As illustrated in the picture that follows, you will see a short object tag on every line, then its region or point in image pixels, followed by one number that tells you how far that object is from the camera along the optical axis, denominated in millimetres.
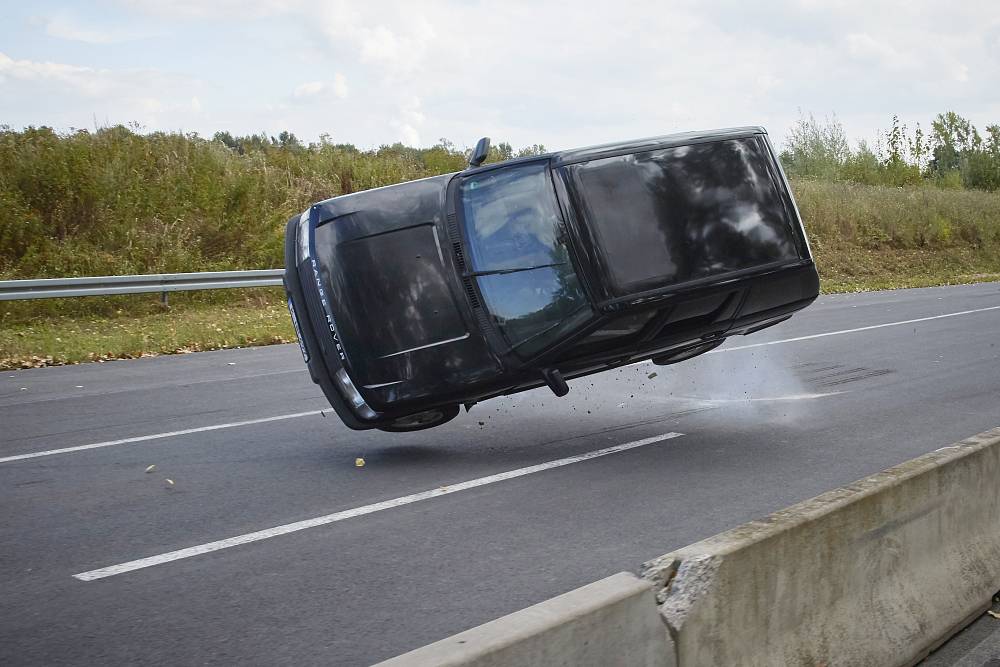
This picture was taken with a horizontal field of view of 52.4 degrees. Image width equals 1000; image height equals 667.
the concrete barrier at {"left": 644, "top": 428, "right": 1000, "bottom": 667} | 3100
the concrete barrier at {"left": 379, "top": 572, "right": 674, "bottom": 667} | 2328
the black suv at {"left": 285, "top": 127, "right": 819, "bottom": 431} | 6633
